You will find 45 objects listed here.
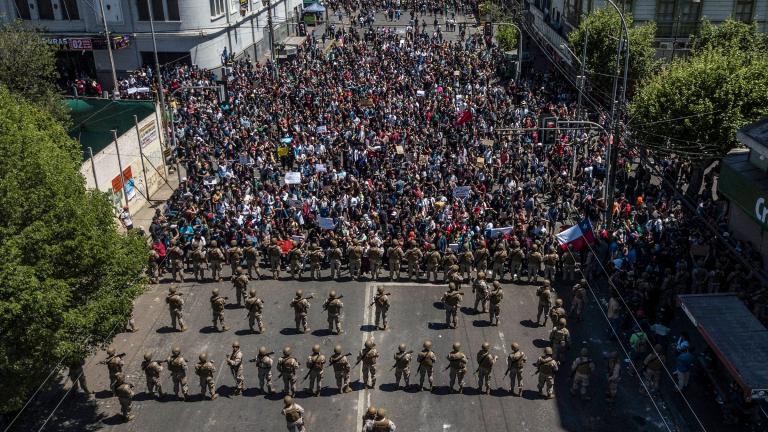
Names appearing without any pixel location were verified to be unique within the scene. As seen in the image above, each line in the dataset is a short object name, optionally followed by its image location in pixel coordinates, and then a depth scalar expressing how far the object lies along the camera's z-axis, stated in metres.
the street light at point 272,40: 48.22
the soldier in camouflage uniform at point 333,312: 20.38
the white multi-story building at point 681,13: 42.25
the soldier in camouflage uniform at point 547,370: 17.66
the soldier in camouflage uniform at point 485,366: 17.88
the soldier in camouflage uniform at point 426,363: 18.00
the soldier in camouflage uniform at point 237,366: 18.05
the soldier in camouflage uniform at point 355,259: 23.73
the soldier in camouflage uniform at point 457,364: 17.88
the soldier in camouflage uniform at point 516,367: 17.77
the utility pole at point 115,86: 40.01
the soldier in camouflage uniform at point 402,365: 17.98
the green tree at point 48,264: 13.92
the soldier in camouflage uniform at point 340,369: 18.06
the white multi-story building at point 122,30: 49.25
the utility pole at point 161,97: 34.22
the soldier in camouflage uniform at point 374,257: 23.74
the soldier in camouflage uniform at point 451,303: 20.73
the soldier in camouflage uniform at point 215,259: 23.67
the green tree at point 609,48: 38.88
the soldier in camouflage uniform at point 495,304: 20.72
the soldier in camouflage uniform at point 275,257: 23.89
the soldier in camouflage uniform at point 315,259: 23.70
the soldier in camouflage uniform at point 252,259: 23.80
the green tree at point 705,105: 26.73
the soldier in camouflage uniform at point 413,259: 23.67
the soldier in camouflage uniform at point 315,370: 17.80
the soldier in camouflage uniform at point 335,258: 23.73
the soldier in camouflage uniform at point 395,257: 23.67
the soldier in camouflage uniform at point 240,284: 22.30
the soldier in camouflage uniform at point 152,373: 17.88
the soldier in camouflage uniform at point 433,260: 23.41
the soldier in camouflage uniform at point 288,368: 17.81
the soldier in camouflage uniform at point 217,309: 20.59
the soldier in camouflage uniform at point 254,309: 20.42
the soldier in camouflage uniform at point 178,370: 17.83
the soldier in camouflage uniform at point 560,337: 19.19
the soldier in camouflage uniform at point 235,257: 23.78
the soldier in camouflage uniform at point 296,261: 23.84
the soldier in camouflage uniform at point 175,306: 20.70
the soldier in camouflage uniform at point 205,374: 17.88
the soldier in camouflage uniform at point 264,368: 17.88
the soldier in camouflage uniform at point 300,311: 20.36
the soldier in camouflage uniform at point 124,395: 17.16
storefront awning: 15.44
